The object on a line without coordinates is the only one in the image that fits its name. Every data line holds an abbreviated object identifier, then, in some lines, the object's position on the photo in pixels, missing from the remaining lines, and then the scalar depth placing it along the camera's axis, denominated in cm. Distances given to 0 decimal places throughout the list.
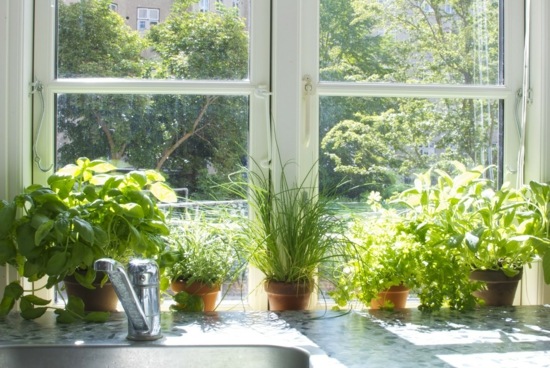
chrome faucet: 180
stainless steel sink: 178
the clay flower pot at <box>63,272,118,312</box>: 208
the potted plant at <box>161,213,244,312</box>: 214
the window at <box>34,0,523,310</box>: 232
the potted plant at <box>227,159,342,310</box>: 215
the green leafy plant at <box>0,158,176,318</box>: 195
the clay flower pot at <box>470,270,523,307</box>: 222
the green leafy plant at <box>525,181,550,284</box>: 222
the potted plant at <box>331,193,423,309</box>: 216
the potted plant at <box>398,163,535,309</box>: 214
